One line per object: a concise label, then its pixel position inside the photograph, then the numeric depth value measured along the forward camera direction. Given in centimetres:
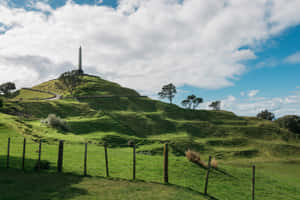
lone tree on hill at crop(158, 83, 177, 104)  17388
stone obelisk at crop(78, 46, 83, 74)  17905
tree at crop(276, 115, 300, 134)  10931
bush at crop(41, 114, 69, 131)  5893
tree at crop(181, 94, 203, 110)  16090
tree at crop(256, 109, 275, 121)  15150
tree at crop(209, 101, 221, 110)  17812
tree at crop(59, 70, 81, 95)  14208
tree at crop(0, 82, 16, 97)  13912
